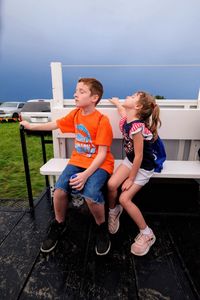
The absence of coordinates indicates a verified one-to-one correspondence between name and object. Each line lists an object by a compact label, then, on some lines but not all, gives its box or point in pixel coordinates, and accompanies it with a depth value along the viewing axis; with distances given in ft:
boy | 5.07
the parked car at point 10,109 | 41.01
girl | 5.13
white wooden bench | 6.21
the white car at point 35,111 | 20.51
